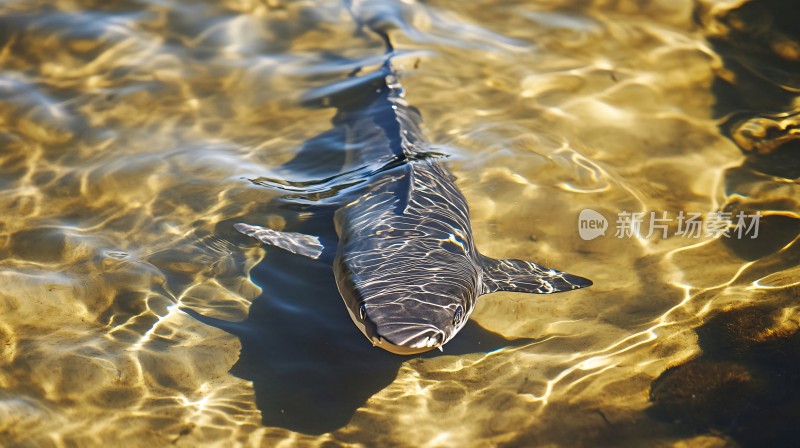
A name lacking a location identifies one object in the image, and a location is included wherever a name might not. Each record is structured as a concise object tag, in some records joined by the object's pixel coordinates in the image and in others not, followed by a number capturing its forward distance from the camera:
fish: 4.11
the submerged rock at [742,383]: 4.02
